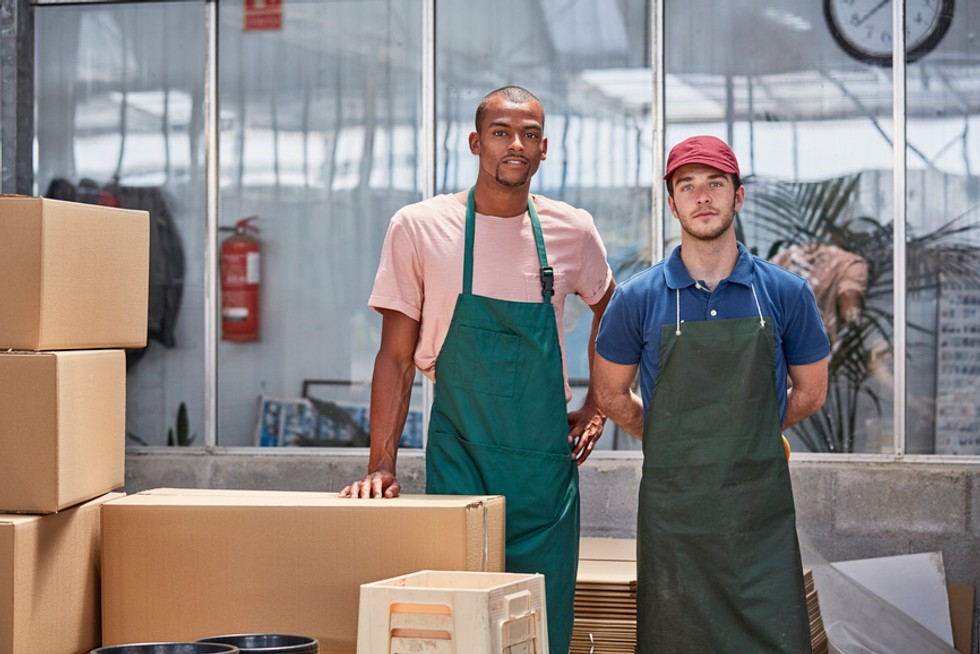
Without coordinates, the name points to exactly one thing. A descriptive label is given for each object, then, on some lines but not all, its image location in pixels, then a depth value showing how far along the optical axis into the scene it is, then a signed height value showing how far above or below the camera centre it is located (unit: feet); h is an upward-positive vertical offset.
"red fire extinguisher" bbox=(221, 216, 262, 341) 19.61 +0.48
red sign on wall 19.69 +4.42
